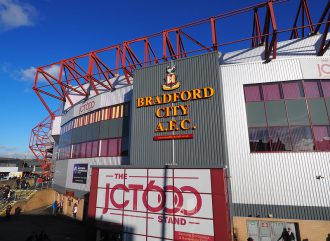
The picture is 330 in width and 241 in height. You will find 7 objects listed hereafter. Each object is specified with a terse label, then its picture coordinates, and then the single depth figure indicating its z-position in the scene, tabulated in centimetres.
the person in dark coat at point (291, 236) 1709
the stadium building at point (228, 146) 1398
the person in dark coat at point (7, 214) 2740
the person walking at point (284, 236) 1729
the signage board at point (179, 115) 1945
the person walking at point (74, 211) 2920
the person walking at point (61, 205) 3382
